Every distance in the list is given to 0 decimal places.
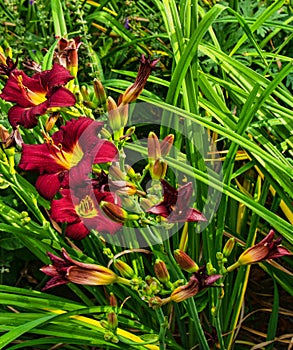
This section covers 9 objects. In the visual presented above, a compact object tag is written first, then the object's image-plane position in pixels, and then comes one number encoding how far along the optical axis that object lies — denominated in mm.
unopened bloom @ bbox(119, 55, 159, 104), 1309
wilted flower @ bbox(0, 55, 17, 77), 1347
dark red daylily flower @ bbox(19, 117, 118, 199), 1262
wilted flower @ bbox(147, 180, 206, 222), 1240
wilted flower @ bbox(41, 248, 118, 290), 1290
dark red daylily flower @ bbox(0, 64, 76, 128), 1297
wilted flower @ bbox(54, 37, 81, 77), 1384
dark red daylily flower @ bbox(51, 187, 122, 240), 1278
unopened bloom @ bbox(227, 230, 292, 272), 1315
